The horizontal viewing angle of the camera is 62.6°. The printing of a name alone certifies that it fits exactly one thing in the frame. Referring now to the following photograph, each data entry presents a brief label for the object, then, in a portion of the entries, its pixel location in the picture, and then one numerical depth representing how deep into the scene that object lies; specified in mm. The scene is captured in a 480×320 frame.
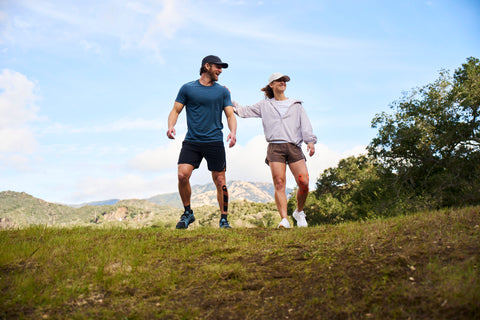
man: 7645
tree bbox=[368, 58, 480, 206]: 24094
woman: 7684
